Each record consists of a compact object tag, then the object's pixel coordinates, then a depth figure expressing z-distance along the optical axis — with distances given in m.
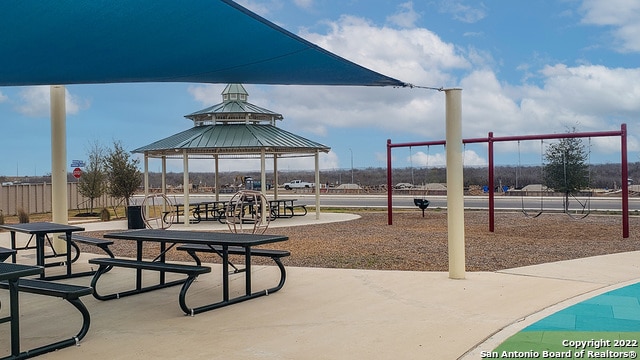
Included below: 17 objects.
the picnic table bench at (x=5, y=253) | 6.17
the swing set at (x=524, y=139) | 12.87
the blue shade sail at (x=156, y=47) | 4.57
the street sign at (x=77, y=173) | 24.22
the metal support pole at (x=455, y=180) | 6.97
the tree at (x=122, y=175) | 22.56
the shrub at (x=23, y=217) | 17.46
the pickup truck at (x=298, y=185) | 64.00
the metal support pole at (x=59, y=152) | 9.18
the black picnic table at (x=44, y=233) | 7.54
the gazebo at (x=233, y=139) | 18.11
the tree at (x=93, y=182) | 24.53
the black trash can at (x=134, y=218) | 16.80
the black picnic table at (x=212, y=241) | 5.82
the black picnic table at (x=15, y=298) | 4.26
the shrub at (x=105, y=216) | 20.67
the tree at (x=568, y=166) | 19.11
